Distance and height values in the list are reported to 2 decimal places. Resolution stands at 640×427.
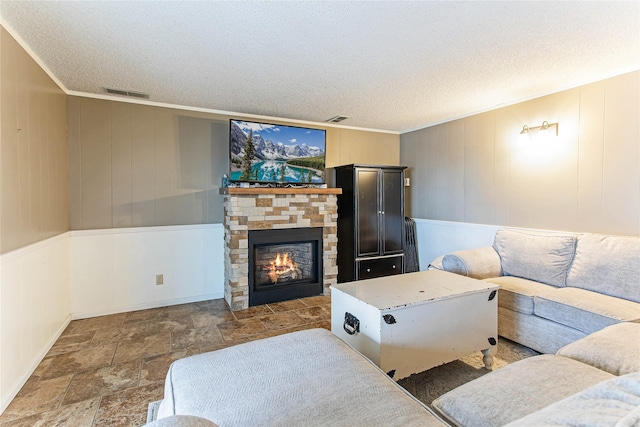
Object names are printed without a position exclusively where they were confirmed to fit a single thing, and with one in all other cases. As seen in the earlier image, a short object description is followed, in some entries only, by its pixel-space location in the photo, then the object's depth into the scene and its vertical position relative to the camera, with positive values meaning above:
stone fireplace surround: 3.47 -0.17
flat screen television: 3.65 +0.63
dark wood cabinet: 4.24 -0.23
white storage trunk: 1.81 -0.72
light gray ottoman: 0.98 -0.66
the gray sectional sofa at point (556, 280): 2.23 -0.66
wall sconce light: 3.21 +0.80
